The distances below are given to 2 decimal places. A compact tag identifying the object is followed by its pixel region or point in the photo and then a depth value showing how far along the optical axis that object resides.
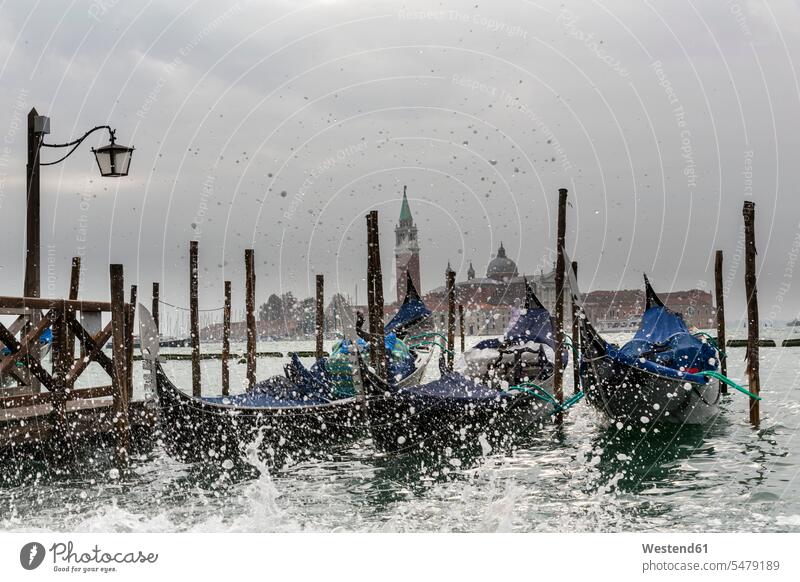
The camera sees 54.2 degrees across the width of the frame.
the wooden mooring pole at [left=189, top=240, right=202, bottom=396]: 14.15
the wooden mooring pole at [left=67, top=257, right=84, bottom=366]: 12.05
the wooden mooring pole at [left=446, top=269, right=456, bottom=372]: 18.11
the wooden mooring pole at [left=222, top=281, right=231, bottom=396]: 15.82
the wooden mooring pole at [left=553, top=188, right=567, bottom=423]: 10.15
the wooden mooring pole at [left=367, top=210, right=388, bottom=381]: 10.42
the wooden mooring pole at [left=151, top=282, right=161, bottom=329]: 19.81
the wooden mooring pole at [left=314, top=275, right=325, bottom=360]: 17.73
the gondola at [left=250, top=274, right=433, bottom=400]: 9.80
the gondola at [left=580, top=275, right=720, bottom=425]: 10.57
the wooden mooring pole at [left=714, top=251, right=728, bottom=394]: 14.49
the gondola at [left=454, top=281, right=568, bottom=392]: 11.82
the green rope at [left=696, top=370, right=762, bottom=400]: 9.29
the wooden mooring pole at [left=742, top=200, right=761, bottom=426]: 9.77
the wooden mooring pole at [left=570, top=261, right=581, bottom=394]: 13.34
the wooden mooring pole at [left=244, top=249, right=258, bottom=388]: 14.76
